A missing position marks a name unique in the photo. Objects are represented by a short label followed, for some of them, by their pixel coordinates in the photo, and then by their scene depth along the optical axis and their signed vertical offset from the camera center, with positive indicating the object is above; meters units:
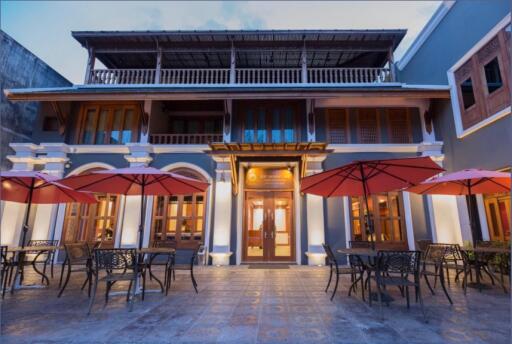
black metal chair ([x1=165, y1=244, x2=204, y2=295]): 4.33 -0.77
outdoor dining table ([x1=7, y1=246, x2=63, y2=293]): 4.42 -0.82
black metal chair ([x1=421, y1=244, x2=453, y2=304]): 4.14 -0.51
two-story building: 7.60 +2.46
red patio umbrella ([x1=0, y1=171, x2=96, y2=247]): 4.56 +0.64
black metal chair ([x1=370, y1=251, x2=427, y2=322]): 3.33 -0.52
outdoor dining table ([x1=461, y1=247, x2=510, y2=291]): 4.28 -0.61
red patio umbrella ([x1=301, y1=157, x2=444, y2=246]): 3.77 +0.80
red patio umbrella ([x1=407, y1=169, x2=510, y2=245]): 4.48 +0.83
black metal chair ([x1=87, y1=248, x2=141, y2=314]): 3.52 -0.58
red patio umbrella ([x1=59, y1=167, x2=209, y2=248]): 4.21 +0.72
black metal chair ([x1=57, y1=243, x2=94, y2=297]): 4.14 -0.59
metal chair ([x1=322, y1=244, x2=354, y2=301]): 4.11 -0.75
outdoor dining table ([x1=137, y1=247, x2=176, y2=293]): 4.11 -0.46
